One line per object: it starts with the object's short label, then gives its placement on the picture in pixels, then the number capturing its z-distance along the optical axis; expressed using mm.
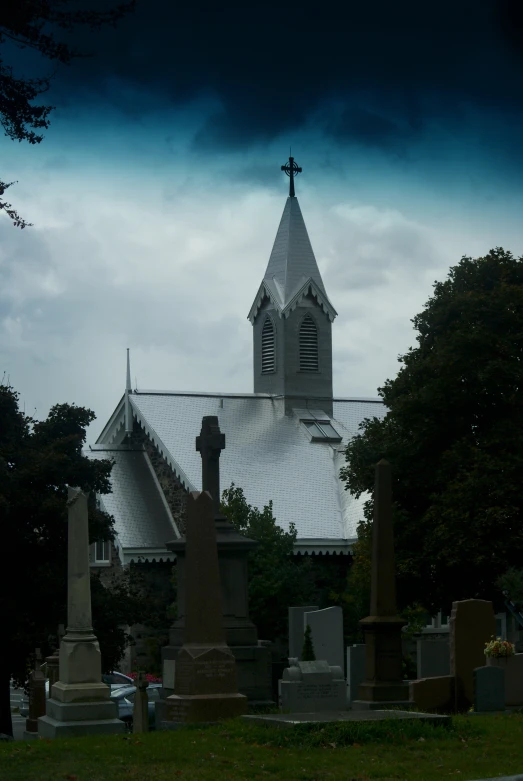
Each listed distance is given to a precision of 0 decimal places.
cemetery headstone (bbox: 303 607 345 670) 26203
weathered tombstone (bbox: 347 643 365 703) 25016
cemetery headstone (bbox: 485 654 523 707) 22250
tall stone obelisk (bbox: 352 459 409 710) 19188
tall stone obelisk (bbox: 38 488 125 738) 16422
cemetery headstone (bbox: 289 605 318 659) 27172
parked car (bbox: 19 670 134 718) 35500
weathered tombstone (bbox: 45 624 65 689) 21672
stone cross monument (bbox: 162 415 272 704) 19797
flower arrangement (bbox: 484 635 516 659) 21750
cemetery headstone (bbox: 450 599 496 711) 21547
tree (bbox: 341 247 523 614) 28781
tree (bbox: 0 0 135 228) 11328
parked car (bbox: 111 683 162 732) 25703
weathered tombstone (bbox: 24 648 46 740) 23188
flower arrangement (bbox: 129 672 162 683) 33719
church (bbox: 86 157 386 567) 41812
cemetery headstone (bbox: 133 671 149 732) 18594
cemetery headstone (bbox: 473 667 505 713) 20141
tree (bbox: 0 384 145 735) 25531
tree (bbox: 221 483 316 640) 35844
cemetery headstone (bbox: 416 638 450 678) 28881
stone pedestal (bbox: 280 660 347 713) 19406
